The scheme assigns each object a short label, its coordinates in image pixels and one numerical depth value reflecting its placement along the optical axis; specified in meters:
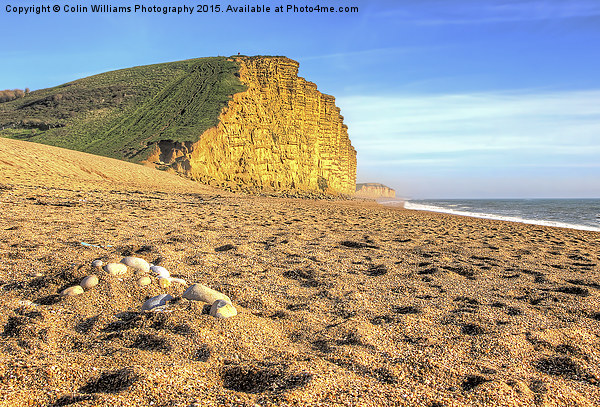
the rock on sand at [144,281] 4.44
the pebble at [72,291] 4.03
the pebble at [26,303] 3.74
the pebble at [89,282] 4.23
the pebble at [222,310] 3.77
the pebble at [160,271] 4.75
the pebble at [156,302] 3.95
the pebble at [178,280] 4.70
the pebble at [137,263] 4.83
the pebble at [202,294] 4.12
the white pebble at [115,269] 4.60
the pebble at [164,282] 4.52
